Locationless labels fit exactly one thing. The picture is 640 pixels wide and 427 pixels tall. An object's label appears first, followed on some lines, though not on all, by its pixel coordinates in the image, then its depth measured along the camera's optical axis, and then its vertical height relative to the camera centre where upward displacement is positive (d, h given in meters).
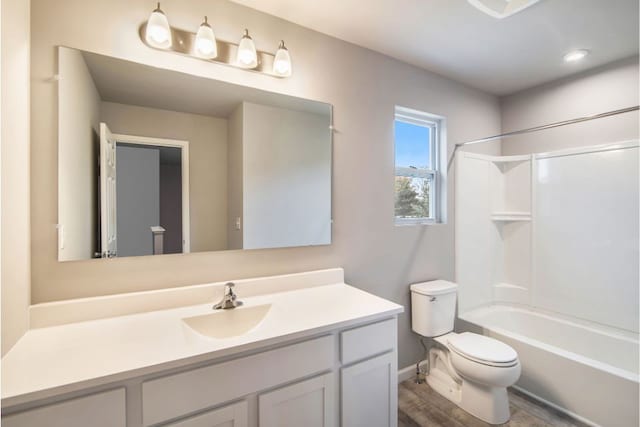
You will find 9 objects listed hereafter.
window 2.36 +0.38
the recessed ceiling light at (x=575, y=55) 2.05 +1.14
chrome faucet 1.38 -0.41
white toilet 1.76 -0.93
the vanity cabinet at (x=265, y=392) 0.85 -0.61
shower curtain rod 1.56 +0.58
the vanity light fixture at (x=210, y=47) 1.32 +0.83
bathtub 1.69 -1.01
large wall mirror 1.24 +0.25
